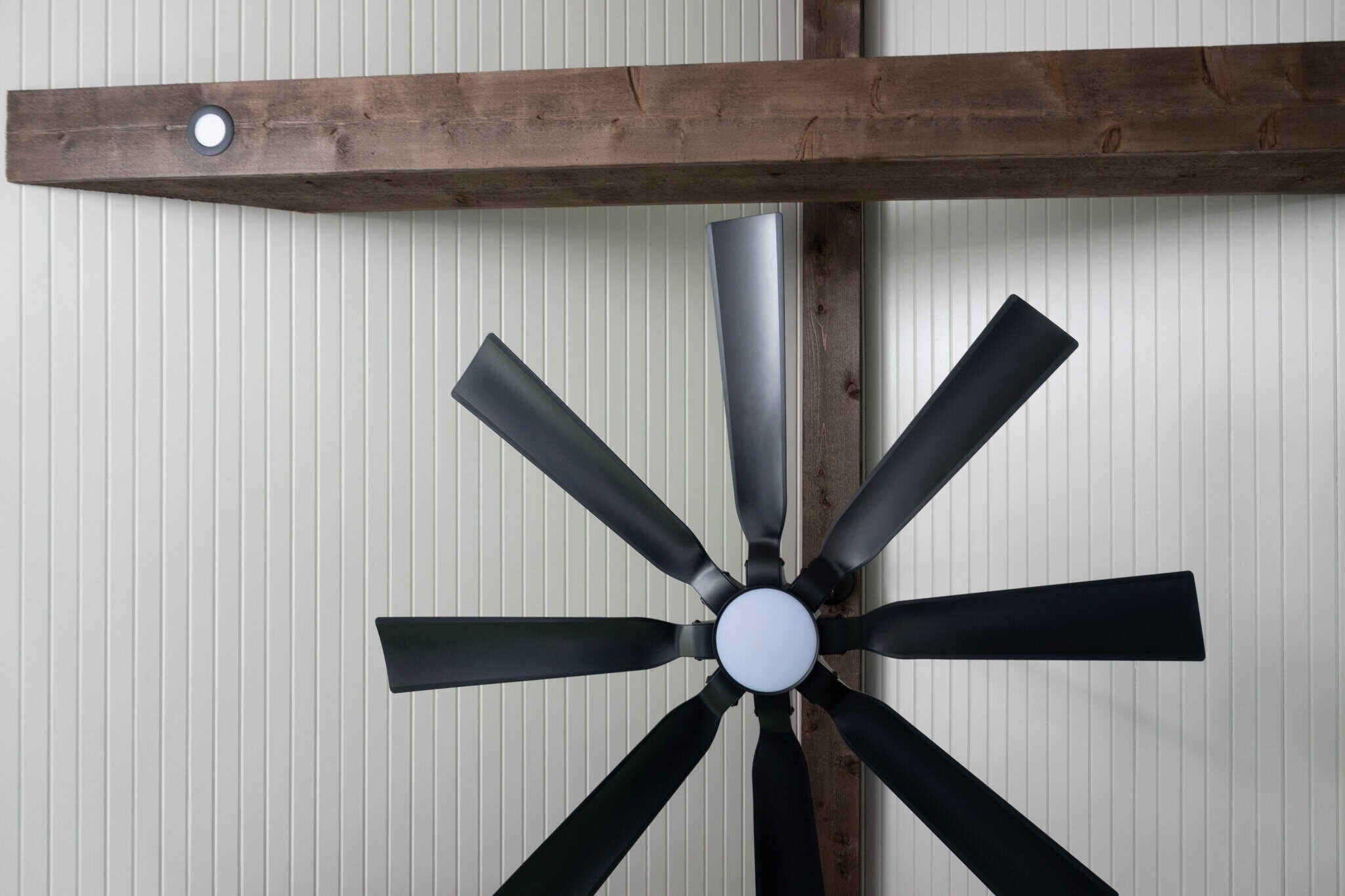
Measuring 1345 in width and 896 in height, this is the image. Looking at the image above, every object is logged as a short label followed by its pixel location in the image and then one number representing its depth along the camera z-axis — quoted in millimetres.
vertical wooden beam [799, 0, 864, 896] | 2580
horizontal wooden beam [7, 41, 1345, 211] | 1674
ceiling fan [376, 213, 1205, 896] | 1415
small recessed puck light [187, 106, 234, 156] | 1859
